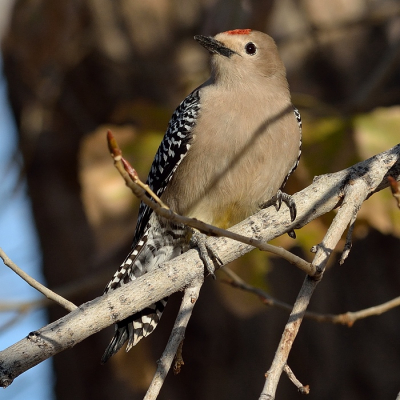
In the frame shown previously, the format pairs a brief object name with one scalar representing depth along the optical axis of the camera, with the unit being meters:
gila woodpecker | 9.42
